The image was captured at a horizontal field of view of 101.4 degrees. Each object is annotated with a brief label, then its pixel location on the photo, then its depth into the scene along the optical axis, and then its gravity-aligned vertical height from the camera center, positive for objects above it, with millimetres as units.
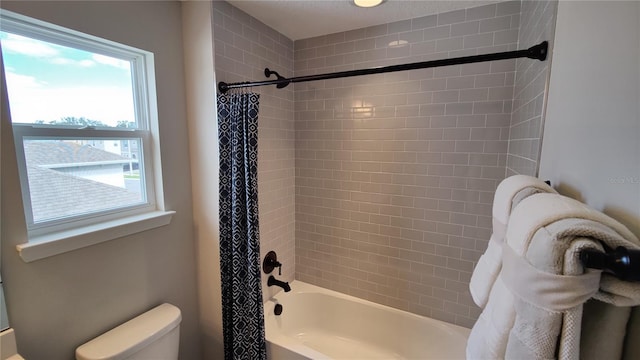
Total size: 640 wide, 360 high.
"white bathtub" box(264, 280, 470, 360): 1856 -1448
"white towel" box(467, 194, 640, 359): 438 -232
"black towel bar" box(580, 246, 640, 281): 396 -179
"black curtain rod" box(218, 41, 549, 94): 1026 +373
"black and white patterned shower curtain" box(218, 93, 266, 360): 1490 -492
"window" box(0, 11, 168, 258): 1086 +82
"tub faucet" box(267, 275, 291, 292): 2121 -1131
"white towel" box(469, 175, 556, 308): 753 -245
